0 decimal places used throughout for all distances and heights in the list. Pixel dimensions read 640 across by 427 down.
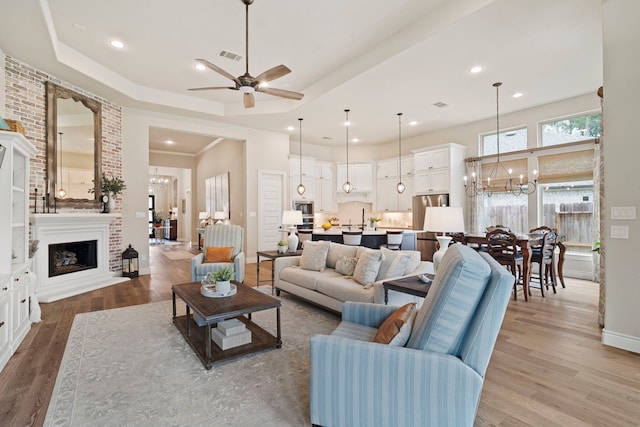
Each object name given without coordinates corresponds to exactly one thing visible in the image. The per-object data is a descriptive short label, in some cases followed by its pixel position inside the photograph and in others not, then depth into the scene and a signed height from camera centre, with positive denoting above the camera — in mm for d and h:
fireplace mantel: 4609 -516
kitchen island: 6624 -528
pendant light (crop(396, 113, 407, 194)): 7716 +1423
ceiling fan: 3412 +1514
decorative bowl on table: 2971 -738
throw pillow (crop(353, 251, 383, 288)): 3456 -614
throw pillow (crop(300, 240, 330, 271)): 4293 -593
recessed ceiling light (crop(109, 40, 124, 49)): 4312 +2369
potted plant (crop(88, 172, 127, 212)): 5711 +464
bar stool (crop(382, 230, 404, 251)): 6320 -548
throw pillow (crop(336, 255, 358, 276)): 3918 -659
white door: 7941 +142
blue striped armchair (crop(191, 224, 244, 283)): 4594 -561
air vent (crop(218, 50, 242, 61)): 4602 +2360
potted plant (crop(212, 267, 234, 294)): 2982 -632
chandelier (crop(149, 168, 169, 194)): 15759 +1630
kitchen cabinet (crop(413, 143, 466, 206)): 7309 +1016
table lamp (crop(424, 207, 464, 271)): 2941 -91
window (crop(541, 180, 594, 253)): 5844 +13
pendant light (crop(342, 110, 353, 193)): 7382 +774
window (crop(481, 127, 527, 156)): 6637 +1551
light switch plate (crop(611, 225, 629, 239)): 2916 -190
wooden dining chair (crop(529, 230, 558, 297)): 4777 -690
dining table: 4551 -506
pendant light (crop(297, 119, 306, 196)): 8391 +649
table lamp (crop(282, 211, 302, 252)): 6013 -70
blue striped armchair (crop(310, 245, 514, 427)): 1472 -736
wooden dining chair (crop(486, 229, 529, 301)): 4604 -545
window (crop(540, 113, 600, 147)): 5723 +1563
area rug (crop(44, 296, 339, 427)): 1939 -1239
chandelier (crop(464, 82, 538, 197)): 6395 +605
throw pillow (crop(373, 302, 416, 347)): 1666 -644
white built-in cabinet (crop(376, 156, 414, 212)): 8586 +801
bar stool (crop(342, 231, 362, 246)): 6156 -488
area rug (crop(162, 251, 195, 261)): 8780 -1195
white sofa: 3252 -807
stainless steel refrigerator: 7422 -125
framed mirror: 4898 +1102
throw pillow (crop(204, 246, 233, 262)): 4855 -635
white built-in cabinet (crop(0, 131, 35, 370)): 2680 -297
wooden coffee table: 2542 -821
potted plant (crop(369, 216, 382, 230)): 7368 -226
